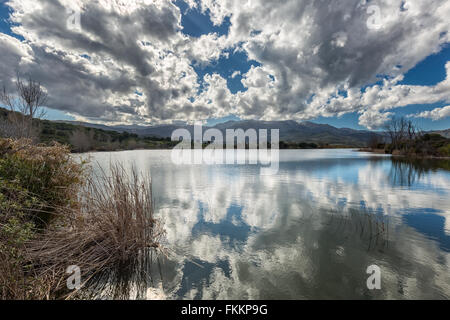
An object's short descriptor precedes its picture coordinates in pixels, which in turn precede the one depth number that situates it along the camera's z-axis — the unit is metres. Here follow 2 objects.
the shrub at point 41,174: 3.87
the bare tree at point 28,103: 8.63
